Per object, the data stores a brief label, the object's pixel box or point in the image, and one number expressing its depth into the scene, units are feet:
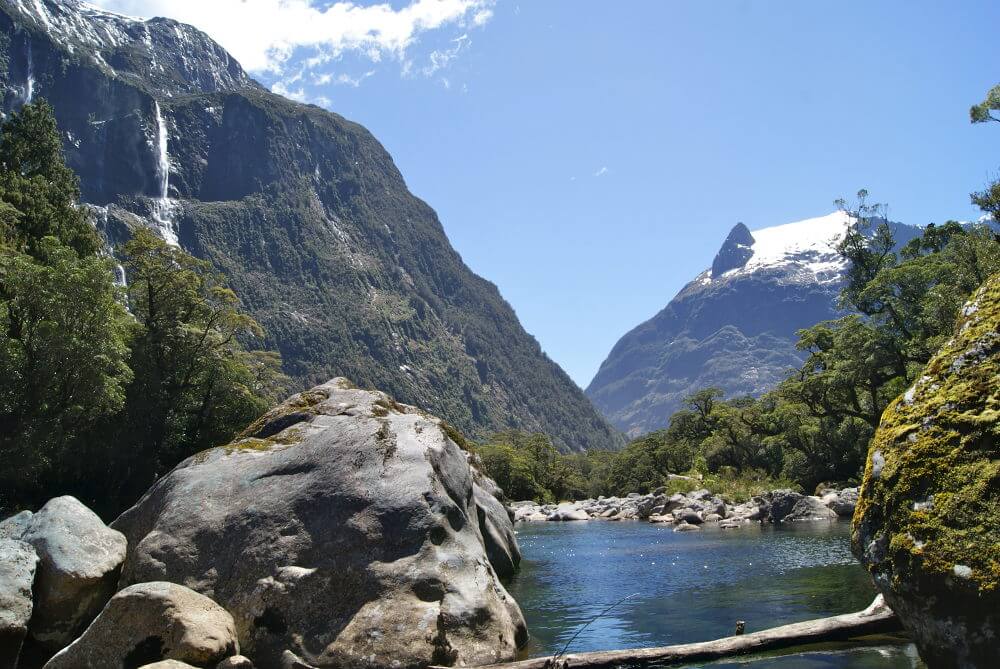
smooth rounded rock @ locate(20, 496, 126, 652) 36.76
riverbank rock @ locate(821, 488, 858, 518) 130.82
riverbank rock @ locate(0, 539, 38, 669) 34.27
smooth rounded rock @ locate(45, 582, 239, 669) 31.63
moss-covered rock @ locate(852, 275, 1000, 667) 20.02
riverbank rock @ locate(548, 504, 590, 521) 214.28
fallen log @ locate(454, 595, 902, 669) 29.81
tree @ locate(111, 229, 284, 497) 117.80
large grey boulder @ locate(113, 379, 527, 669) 34.42
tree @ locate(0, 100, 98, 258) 126.05
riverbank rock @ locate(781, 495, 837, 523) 129.18
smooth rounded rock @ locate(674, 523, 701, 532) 137.00
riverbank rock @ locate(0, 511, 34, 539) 39.55
